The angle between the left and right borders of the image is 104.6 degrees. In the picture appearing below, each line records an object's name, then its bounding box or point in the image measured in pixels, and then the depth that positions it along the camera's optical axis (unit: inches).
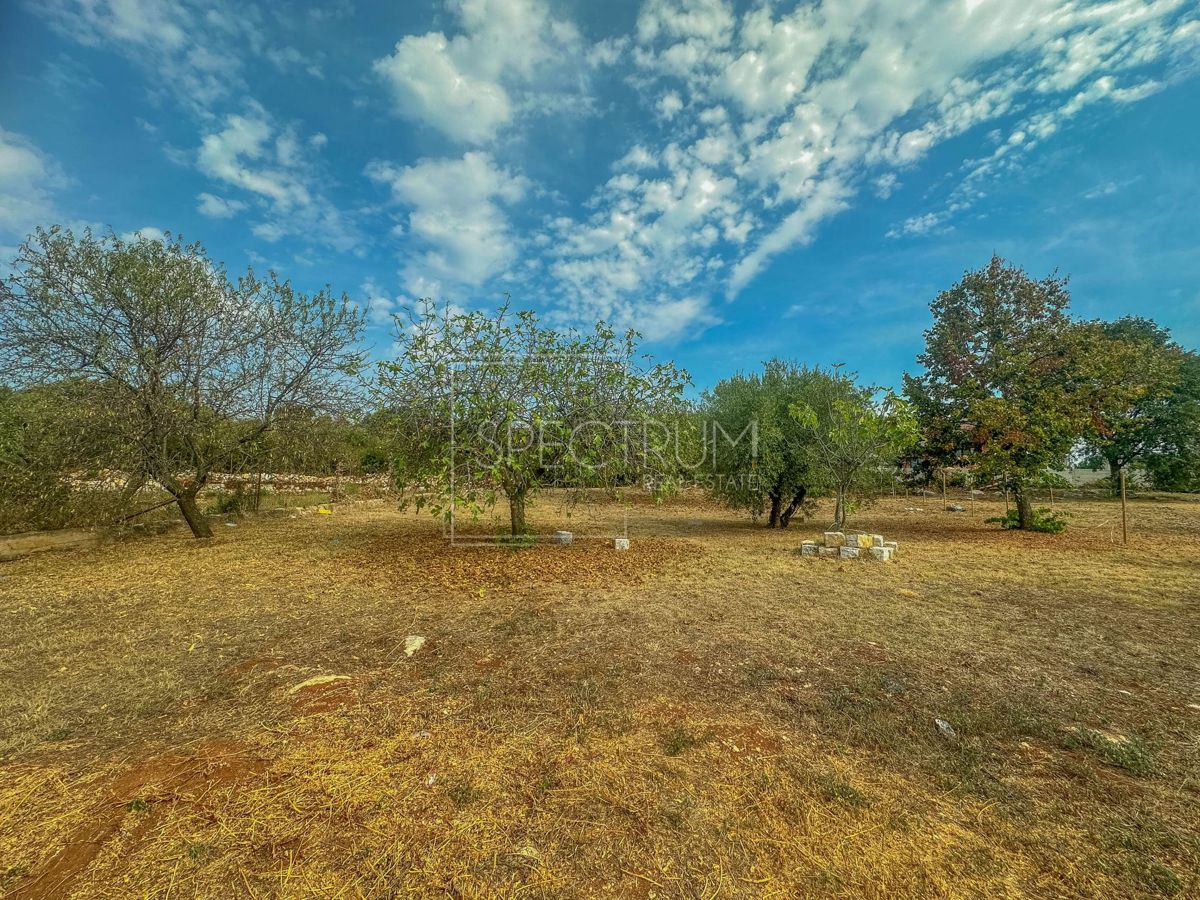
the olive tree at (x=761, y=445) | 455.5
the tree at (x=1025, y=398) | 431.8
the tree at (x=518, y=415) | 295.3
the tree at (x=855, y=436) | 378.0
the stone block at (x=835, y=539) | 363.3
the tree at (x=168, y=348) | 283.9
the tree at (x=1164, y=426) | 791.7
